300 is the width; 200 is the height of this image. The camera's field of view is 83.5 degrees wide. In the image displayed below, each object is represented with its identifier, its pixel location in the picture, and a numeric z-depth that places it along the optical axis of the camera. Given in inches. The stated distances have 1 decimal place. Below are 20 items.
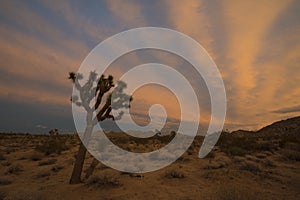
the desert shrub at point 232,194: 185.4
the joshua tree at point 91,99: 265.3
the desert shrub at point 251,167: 293.3
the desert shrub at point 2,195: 214.9
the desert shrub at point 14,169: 351.9
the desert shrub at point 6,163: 407.3
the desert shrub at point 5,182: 291.9
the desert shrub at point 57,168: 352.3
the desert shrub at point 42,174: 320.3
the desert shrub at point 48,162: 403.8
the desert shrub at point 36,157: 449.2
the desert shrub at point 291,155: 371.3
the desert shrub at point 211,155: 386.3
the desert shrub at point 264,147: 455.2
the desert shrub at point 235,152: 395.6
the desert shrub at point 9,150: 550.6
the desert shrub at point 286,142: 484.1
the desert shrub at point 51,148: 503.9
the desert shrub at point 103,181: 256.1
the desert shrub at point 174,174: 279.6
